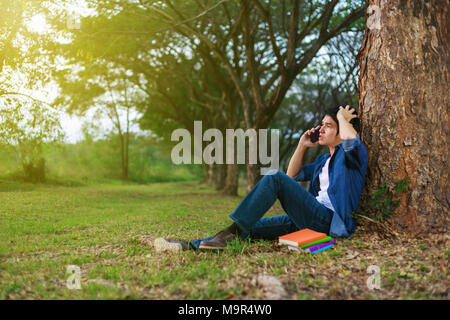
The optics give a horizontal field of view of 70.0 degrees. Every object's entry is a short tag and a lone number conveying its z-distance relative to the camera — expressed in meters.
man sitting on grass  2.90
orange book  2.78
